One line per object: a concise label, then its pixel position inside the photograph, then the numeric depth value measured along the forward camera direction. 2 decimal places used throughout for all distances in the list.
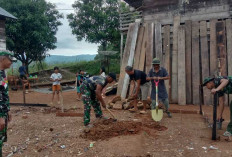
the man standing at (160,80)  5.12
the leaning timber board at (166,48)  6.93
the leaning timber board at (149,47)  7.18
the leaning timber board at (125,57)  7.46
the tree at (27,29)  14.13
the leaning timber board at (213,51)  6.39
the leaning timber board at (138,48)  7.42
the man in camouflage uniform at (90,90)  4.32
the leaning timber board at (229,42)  6.25
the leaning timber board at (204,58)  6.47
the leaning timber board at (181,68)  6.65
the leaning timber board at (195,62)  6.55
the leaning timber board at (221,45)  6.28
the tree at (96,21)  17.22
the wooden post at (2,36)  11.83
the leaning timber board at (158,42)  7.06
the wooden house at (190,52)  6.38
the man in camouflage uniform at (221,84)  3.49
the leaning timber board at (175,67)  6.85
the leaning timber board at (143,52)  7.30
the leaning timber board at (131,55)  7.30
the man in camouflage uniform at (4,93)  2.61
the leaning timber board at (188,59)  6.69
